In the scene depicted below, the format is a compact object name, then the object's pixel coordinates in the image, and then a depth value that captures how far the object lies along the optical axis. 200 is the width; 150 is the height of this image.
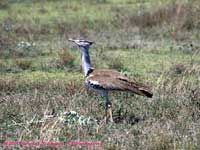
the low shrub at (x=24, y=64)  25.70
